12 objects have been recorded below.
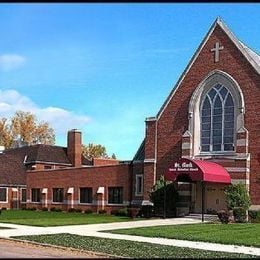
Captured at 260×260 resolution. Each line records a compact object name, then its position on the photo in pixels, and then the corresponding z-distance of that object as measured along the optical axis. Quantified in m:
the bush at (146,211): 37.25
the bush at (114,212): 43.44
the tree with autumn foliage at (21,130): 90.53
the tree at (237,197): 34.38
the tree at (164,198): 37.97
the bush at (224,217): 30.70
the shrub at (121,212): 41.47
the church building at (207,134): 36.06
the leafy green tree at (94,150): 101.38
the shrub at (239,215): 33.03
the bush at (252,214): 33.75
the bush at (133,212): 36.75
